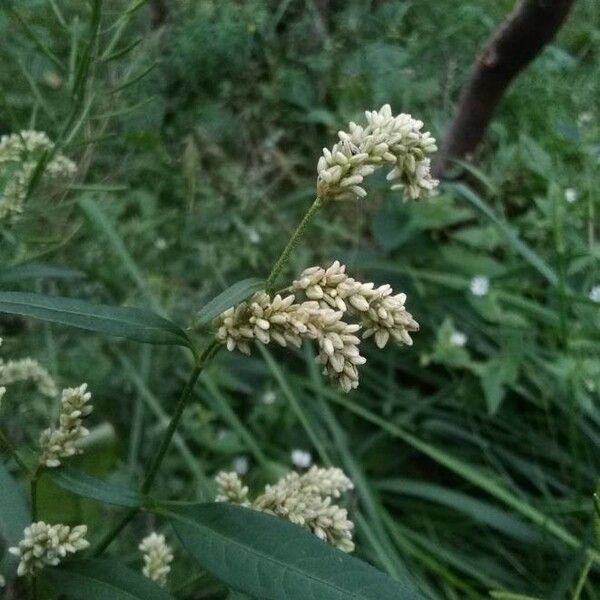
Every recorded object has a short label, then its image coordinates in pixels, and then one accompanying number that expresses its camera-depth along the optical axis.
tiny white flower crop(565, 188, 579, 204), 0.55
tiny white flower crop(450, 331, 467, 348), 0.50
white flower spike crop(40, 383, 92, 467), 0.24
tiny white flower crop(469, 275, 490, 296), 0.52
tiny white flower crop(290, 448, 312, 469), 0.47
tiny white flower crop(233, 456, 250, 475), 0.47
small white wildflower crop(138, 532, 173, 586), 0.28
